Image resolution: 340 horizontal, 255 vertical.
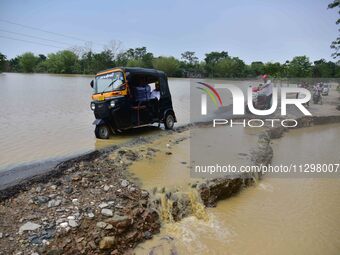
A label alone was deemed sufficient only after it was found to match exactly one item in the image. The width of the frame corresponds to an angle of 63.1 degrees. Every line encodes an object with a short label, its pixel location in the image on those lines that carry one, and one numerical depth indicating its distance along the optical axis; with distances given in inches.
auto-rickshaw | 346.9
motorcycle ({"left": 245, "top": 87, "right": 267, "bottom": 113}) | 533.6
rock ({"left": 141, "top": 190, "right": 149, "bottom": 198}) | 209.2
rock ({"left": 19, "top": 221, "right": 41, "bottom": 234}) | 159.1
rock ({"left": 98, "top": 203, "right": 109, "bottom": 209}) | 187.0
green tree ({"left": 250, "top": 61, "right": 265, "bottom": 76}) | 2972.4
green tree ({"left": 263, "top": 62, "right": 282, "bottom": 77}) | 2181.6
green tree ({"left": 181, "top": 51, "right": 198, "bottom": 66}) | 3567.9
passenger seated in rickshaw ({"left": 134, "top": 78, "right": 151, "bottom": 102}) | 369.2
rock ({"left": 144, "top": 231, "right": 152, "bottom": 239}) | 184.1
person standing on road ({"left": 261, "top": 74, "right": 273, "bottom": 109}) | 524.4
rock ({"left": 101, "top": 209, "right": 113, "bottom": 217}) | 182.1
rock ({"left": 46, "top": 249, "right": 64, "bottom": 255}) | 150.6
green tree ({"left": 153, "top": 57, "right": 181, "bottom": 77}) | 3159.5
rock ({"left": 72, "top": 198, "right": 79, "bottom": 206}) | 187.9
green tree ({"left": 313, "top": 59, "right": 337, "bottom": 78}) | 1758.9
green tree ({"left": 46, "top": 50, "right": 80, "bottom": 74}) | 2879.2
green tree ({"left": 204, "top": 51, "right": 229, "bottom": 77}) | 3113.7
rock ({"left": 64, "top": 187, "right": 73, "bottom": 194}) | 200.4
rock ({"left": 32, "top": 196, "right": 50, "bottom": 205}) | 184.3
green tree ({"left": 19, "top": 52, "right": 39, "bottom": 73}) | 3097.9
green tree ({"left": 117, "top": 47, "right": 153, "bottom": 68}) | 2977.4
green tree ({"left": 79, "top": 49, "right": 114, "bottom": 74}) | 2628.0
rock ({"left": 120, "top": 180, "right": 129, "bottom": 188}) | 216.7
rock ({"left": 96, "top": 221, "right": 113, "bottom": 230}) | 173.6
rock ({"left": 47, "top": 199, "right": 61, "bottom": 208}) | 182.9
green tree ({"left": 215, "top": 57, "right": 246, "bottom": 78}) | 3134.8
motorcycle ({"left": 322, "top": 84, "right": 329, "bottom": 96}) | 962.6
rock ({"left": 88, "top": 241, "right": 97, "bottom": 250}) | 162.1
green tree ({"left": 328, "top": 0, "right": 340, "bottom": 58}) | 755.8
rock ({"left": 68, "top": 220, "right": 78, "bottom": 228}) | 167.5
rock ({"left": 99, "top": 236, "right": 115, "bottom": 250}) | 165.2
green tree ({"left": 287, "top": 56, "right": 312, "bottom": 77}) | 1925.3
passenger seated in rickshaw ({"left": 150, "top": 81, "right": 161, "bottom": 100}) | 400.5
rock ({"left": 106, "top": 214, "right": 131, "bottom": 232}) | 177.9
